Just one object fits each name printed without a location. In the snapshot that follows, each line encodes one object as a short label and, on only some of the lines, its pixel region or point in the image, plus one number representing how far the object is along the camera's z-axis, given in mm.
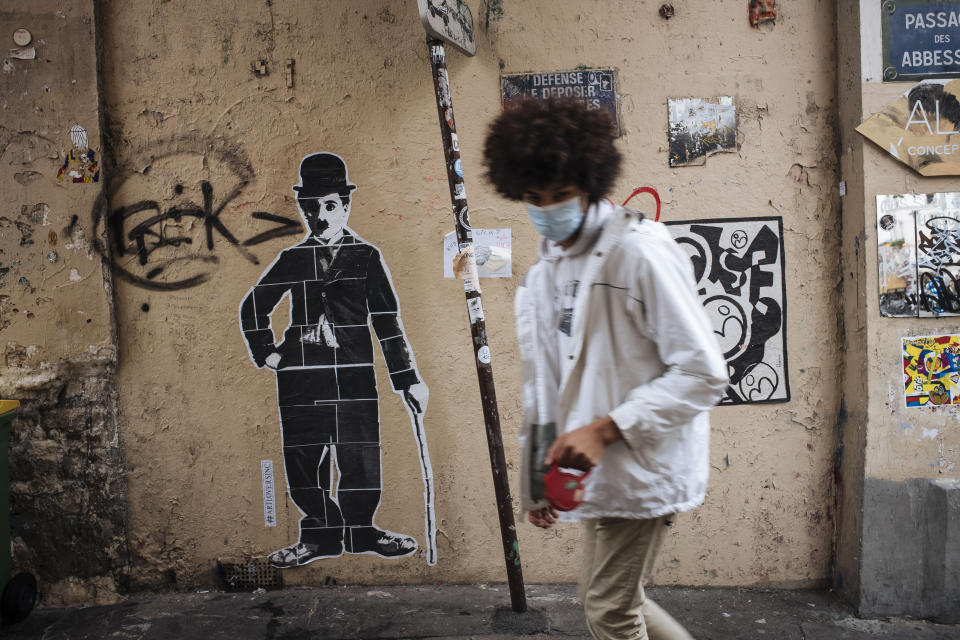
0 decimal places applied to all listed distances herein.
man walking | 1541
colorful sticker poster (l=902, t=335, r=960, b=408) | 3104
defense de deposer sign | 3322
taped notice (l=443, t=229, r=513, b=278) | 3373
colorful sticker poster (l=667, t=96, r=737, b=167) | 3316
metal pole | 2855
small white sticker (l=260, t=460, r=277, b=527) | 3496
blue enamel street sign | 3094
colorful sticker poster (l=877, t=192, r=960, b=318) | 3092
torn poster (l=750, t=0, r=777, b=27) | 3279
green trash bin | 3080
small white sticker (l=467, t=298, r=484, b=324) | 2939
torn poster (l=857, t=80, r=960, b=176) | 3066
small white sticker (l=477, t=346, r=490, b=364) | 2992
